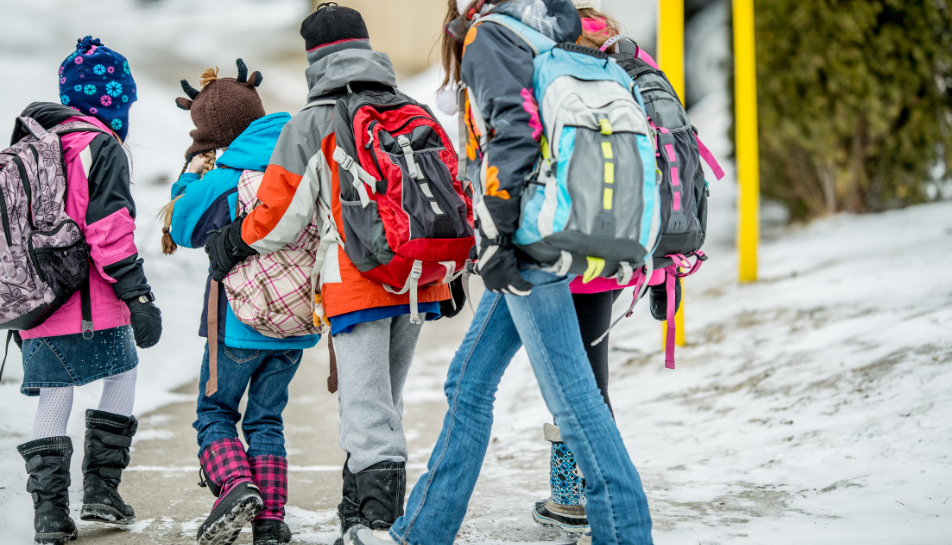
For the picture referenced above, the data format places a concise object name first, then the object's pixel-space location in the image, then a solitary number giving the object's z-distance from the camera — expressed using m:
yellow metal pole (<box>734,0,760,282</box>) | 13.71
